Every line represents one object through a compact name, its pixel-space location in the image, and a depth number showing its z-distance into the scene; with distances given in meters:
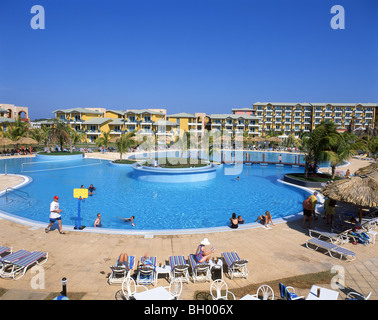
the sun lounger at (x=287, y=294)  4.94
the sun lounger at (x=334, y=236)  8.34
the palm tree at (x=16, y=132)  34.44
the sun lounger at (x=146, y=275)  5.84
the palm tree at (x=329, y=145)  17.34
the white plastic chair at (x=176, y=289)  5.09
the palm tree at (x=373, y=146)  31.08
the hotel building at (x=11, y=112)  49.38
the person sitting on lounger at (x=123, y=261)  6.19
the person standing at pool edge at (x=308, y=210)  9.67
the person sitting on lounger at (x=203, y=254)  6.50
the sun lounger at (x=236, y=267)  6.27
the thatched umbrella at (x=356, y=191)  8.62
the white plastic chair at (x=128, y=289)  5.02
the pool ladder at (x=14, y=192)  13.98
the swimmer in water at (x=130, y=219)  11.13
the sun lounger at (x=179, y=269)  6.05
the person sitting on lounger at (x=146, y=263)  6.07
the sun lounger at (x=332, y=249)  7.14
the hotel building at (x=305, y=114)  75.19
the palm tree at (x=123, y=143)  28.99
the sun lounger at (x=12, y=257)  6.05
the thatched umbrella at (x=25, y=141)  31.58
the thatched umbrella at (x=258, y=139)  44.60
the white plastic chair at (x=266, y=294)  5.00
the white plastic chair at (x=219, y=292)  5.07
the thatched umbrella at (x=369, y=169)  12.40
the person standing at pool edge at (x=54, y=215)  8.61
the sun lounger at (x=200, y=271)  6.14
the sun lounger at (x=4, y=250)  6.76
